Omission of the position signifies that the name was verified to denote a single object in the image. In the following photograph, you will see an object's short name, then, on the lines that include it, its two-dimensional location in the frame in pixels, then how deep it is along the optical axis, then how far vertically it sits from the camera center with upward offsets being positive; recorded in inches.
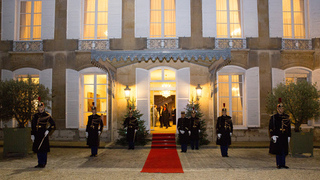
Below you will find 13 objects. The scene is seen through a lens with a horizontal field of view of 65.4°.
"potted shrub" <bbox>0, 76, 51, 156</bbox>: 343.9 -4.6
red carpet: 268.7 -71.4
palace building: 482.9 +99.1
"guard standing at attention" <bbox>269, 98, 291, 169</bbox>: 273.7 -36.6
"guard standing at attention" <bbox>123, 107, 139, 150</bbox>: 405.1 -39.4
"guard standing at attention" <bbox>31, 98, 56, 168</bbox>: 279.7 -31.6
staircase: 422.3 -66.9
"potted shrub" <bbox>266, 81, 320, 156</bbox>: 346.0 -7.1
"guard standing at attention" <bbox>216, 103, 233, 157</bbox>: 342.0 -39.4
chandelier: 495.3 +25.3
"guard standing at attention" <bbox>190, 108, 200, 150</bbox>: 397.7 -41.3
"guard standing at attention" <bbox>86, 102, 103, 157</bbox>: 348.5 -37.9
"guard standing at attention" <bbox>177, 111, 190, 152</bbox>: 378.9 -41.8
